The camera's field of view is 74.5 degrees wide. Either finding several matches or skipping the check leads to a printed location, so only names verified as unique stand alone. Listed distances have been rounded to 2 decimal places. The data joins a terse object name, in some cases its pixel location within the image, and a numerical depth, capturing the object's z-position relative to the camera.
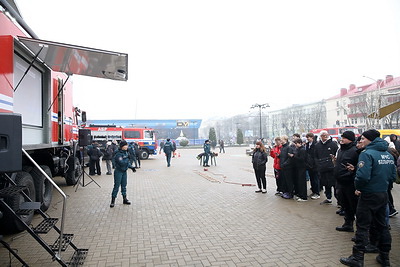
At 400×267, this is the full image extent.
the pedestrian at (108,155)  13.14
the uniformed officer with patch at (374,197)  3.47
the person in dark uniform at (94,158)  12.16
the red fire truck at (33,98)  3.03
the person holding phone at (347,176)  4.50
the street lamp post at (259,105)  33.97
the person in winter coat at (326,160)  6.51
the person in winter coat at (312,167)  7.16
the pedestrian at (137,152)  16.00
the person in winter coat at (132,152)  13.51
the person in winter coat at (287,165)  7.11
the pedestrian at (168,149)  16.42
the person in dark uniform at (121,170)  6.72
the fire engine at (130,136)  21.05
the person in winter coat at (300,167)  6.98
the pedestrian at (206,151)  16.34
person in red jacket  7.75
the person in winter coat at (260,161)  7.84
